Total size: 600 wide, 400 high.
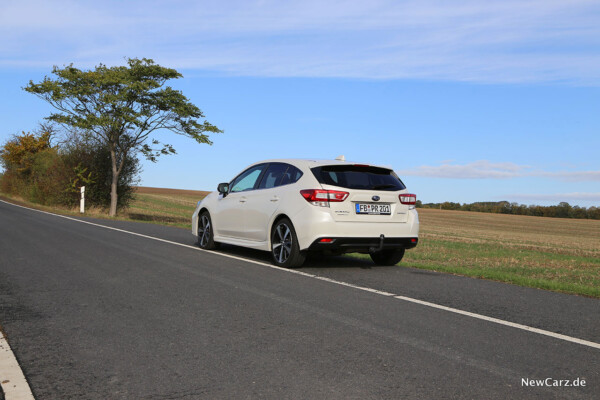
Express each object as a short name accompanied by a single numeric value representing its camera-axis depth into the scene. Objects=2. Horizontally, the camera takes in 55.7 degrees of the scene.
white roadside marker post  29.36
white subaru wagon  8.26
